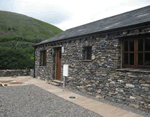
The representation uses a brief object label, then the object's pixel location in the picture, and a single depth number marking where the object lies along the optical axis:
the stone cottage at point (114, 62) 5.01
